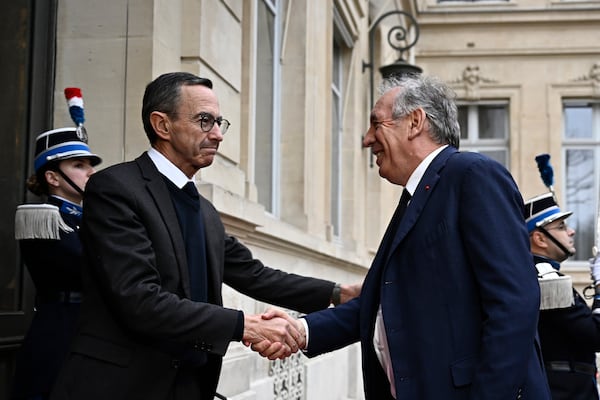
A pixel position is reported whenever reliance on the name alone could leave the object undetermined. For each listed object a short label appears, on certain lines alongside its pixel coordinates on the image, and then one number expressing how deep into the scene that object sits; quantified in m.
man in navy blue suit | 2.78
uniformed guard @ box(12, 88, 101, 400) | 3.80
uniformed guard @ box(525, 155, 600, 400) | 4.34
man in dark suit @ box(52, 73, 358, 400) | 3.02
